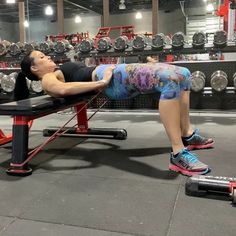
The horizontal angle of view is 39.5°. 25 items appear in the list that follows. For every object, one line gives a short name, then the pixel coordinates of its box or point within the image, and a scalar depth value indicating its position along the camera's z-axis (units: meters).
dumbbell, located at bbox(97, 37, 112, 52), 4.33
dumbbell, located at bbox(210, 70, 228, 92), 3.86
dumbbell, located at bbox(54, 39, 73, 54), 4.59
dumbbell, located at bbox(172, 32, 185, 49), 4.05
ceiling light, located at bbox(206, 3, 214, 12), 12.42
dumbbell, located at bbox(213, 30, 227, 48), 3.87
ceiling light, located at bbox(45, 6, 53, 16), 12.90
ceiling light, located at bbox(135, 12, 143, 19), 14.28
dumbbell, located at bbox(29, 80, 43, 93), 4.50
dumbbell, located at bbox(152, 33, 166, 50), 4.11
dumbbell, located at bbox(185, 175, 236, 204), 1.55
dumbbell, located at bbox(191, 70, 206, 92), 3.95
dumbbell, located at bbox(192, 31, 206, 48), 3.98
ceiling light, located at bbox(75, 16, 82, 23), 15.32
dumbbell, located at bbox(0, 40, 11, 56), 4.75
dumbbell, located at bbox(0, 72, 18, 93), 4.52
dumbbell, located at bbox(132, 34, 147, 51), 4.21
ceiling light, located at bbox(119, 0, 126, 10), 11.70
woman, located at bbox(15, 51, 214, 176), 1.90
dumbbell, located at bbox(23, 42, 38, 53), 4.68
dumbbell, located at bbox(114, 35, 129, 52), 4.26
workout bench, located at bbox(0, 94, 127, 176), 2.00
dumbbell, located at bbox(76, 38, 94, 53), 4.39
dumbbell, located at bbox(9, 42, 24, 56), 4.73
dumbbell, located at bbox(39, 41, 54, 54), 4.67
